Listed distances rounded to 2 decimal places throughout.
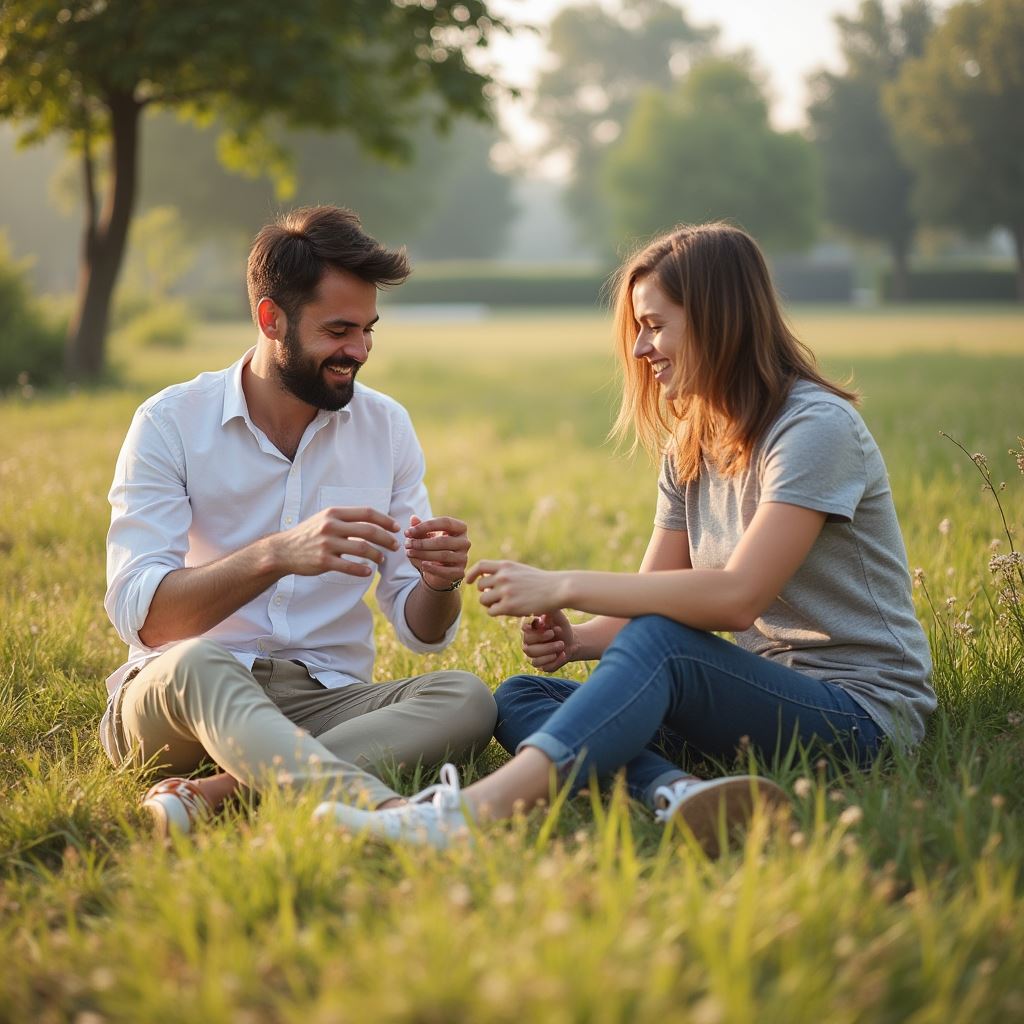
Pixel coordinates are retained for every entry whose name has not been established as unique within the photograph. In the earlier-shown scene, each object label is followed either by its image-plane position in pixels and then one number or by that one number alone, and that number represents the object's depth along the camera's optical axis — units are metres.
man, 3.35
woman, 2.99
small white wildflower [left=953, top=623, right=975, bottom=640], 4.09
